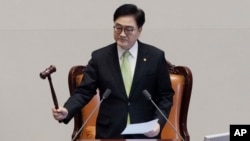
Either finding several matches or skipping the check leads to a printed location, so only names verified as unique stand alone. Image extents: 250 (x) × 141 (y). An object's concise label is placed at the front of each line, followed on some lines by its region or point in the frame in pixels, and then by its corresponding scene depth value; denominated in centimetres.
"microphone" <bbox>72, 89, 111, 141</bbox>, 762
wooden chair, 830
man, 784
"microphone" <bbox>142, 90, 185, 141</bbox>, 759
